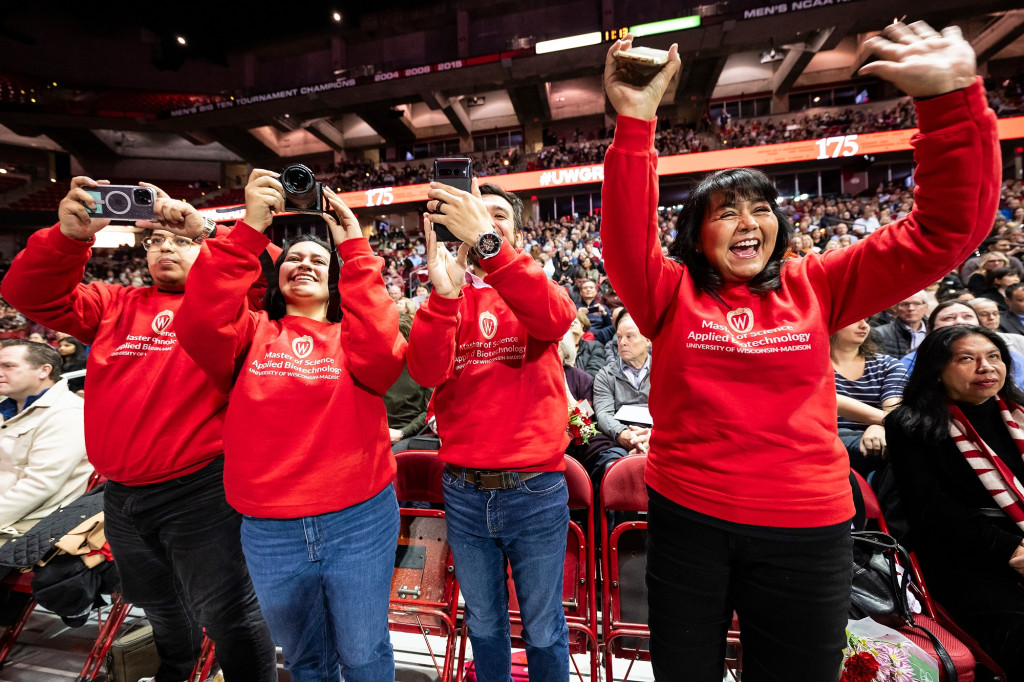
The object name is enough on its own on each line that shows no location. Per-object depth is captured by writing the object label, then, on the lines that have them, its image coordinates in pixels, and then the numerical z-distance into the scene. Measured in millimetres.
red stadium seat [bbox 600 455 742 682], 1818
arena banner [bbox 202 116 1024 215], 12984
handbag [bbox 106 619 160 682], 1963
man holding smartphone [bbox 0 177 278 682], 1461
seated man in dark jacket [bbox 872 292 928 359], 3518
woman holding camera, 1282
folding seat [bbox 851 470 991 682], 1523
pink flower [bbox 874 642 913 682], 1443
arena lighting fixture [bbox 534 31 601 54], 14688
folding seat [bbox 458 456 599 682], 1855
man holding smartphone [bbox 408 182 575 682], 1354
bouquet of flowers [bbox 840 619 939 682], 1448
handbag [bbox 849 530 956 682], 1679
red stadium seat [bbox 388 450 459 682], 1943
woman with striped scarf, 1664
